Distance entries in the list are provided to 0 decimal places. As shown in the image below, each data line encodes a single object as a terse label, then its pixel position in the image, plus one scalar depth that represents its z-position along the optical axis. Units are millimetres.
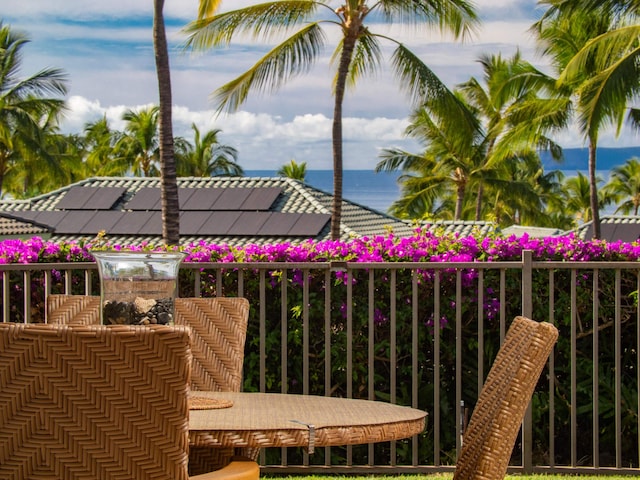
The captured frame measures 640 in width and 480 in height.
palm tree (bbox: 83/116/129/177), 54219
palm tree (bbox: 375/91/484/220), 38750
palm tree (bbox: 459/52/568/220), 28078
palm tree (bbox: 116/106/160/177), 52375
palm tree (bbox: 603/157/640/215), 66000
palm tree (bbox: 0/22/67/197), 36812
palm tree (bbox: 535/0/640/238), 20844
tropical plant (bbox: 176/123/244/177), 57438
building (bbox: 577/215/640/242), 35562
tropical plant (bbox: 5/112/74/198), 37969
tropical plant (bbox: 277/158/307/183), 63969
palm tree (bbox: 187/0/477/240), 19797
